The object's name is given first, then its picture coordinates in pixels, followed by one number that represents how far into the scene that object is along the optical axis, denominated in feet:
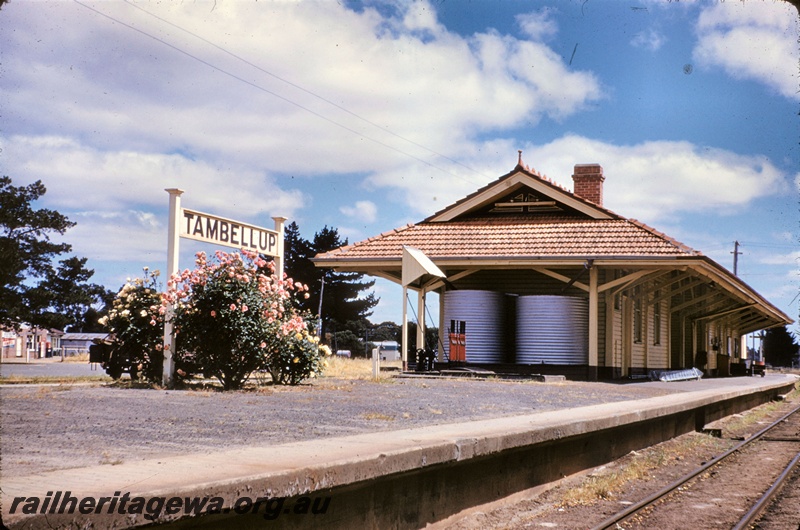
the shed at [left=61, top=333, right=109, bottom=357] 260.38
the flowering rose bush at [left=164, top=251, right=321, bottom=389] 38.55
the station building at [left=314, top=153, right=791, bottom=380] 65.62
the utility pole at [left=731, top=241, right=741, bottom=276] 231.50
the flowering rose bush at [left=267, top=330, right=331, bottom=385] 41.29
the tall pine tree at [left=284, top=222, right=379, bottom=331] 204.33
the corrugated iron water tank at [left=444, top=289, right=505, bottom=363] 69.87
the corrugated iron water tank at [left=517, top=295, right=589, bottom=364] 68.64
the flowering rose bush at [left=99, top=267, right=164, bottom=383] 41.14
